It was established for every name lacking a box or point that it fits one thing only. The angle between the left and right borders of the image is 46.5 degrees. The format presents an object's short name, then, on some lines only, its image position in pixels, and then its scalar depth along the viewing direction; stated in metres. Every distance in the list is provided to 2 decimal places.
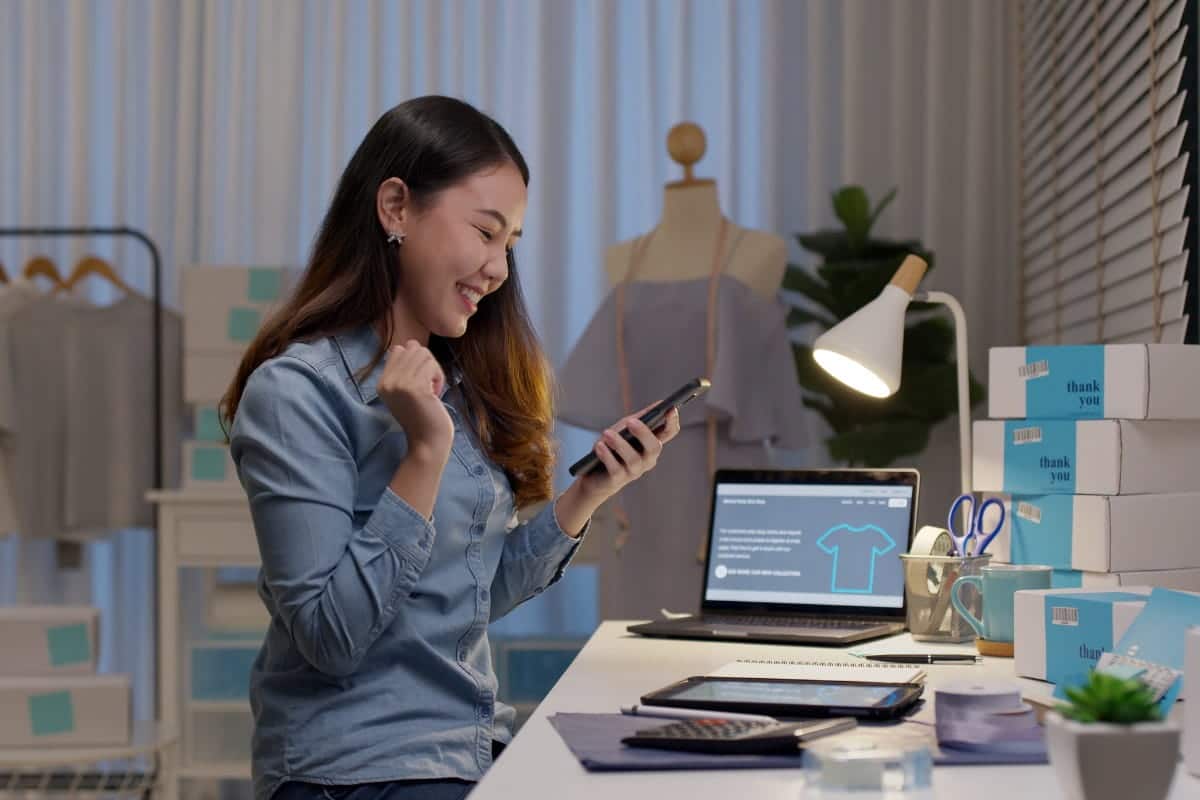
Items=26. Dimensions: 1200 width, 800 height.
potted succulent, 0.78
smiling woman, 1.32
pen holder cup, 1.76
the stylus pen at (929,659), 1.59
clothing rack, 3.62
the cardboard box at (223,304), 3.55
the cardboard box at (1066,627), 1.33
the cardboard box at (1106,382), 1.59
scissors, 1.81
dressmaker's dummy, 3.12
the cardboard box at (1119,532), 1.60
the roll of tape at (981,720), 1.09
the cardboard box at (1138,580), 1.60
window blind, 2.12
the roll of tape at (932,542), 1.82
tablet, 1.19
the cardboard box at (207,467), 3.48
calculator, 1.07
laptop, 1.92
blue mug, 1.62
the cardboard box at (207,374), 3.54
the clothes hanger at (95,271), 3.81
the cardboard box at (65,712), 3.08
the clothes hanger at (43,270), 3.81
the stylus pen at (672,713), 1.22
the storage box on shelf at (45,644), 3.16
